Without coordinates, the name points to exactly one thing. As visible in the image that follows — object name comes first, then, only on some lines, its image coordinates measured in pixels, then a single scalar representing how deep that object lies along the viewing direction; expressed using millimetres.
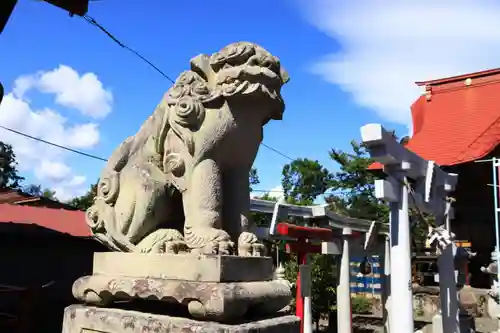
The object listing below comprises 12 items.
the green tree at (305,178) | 23359
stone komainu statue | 2410
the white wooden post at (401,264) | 5059
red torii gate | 6592
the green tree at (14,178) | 27562
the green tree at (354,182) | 17672
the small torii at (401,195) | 4785
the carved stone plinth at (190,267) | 2176
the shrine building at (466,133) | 11555
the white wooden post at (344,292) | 7254
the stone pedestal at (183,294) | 2111
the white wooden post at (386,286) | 8273
